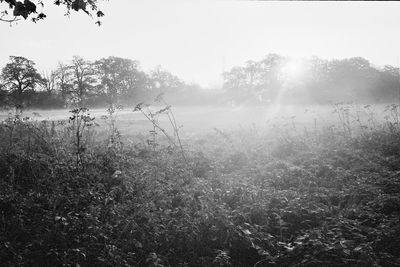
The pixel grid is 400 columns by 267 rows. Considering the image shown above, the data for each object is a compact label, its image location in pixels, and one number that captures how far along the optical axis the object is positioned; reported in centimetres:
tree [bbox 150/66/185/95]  5997
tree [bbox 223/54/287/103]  5447
